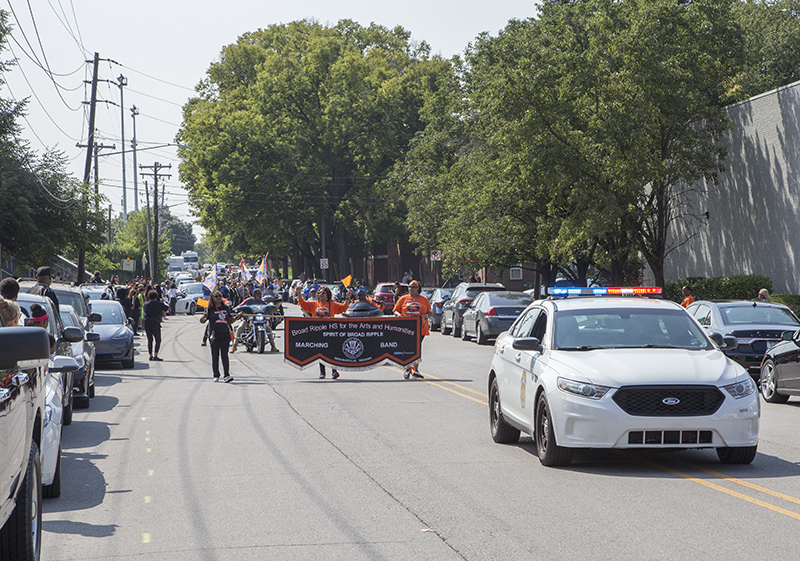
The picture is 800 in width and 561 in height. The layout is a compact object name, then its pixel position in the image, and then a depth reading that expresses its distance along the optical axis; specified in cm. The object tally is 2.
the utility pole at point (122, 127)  6928
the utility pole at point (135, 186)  11536
